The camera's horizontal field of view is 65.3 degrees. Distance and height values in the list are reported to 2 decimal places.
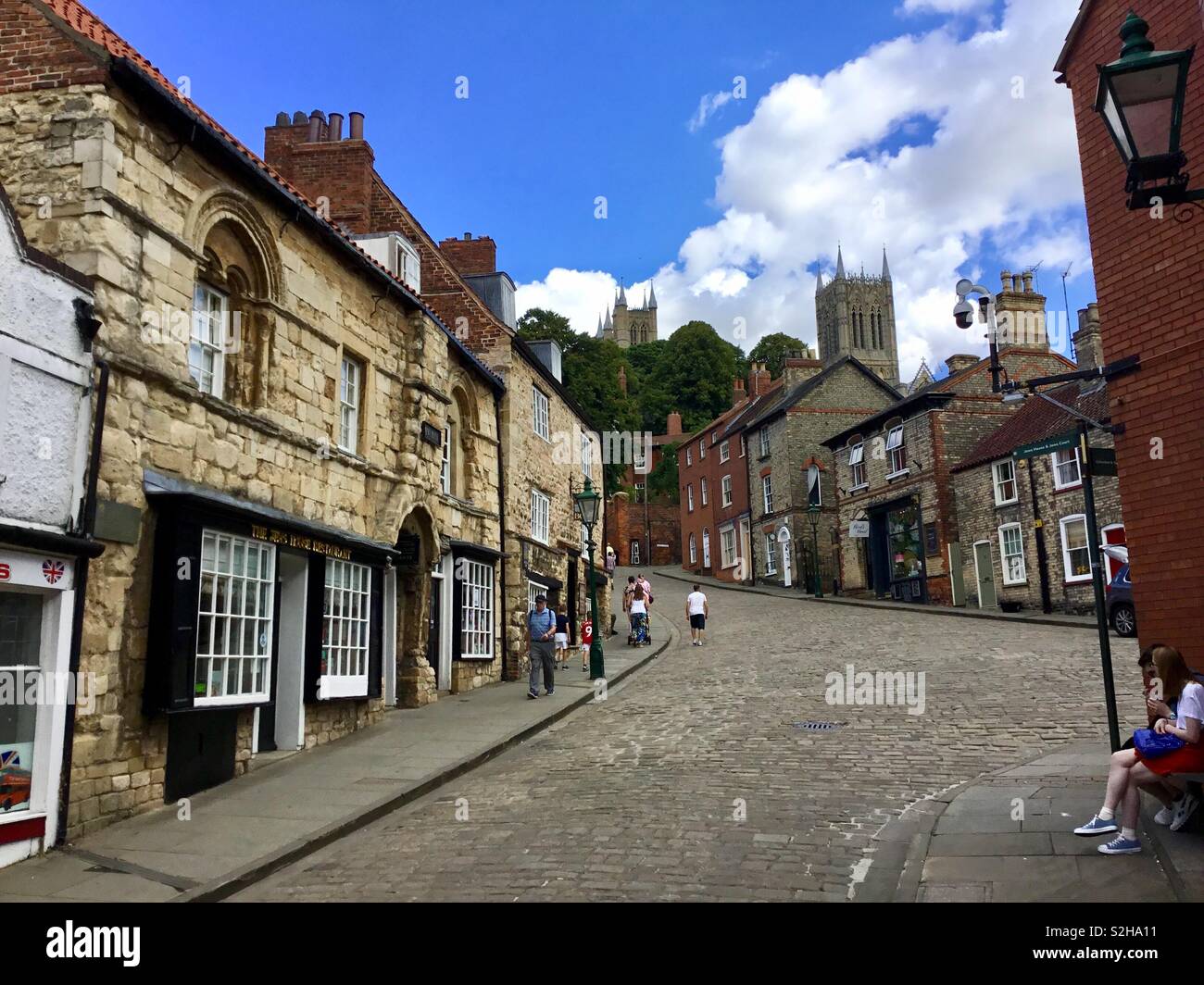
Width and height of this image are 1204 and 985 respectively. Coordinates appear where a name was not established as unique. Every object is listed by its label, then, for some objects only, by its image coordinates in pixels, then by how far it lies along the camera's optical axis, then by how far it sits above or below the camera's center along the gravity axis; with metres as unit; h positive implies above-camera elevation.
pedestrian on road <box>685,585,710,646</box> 24.12 +0.80
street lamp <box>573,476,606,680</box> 18.66 +2.76
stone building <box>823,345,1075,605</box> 32.19 +5.96
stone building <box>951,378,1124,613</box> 25.83 +3.49
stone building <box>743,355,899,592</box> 41.69 +8.40
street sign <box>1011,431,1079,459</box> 8.15 +1.67
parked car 20.22 +0.60
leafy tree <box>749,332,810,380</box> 85.38 +26.72
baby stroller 25.20 +0.35
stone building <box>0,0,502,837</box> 8.52 +2.60
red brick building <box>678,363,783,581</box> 48.16 +8.37
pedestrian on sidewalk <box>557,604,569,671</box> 21.55 +0.18
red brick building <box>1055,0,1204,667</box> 7.27 +2.13
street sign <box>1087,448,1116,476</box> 7.64 +1.39
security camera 12.93 +4.39
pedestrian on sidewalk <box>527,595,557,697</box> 16.11 +0.13
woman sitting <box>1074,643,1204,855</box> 5.86 -0.84
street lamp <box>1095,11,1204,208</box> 4.70 +2.62
